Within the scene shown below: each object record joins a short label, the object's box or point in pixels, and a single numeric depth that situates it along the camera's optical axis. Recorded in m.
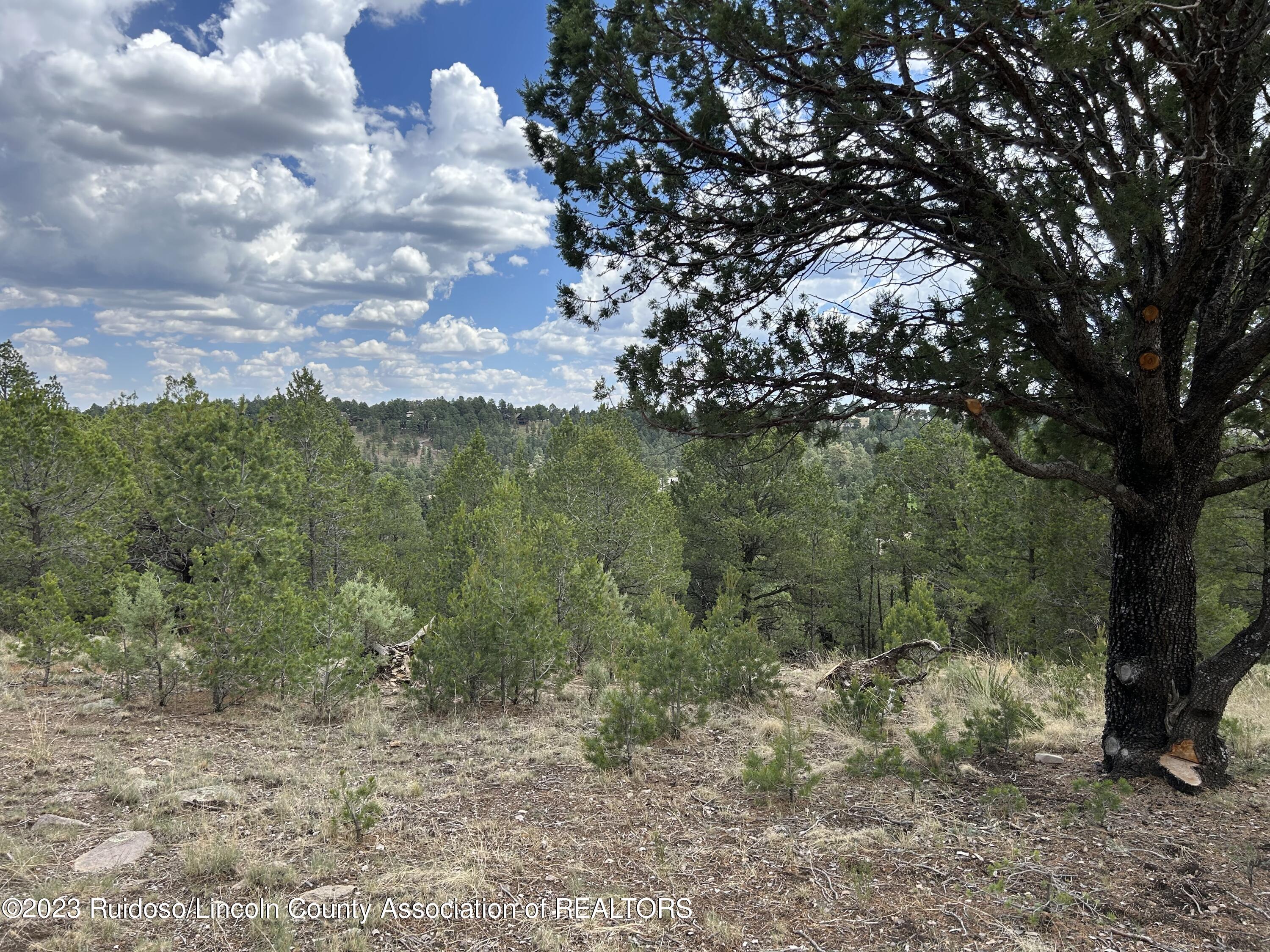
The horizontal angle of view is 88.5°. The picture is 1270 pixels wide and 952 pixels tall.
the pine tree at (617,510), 18.55
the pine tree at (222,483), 10.12
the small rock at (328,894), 3.54
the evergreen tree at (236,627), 8.46
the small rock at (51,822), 4.54
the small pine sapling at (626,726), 5.70
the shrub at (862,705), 6.18
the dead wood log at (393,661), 10.59
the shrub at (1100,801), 3.75
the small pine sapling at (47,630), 9.17
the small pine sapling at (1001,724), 5.24
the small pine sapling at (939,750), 4.64
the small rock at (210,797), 5.08
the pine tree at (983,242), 3.71
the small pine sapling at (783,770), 4.52
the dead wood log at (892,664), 8.16
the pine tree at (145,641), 8.20
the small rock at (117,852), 3.97
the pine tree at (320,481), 17.83
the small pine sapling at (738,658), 7.48
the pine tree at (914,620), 9.76
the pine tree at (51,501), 11.53
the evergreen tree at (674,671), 6.44
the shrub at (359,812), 4.29
